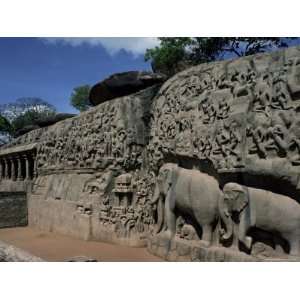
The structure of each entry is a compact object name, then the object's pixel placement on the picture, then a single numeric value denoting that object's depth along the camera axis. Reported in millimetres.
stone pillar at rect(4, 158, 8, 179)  18262
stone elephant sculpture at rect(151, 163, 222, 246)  6398
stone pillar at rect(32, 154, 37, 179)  14273
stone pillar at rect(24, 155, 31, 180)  15880
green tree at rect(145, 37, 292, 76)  19266
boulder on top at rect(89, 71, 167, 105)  11672
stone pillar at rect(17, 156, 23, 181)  16636
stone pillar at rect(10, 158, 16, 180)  17453
